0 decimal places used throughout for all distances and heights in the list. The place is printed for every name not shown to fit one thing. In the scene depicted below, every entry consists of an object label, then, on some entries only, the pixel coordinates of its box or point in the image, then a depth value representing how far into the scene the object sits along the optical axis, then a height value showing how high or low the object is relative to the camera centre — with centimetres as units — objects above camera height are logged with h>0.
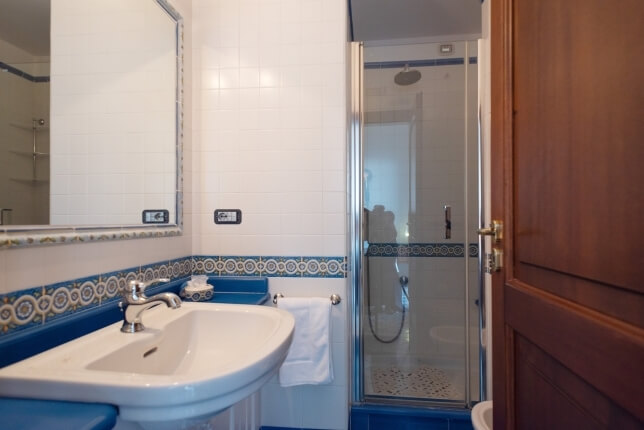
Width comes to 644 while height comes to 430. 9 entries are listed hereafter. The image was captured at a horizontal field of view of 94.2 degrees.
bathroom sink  53 -32
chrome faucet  82 -23
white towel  139 -60
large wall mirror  74 +32
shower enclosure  197 +1
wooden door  43 +1
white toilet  111 -78
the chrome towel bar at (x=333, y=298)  145 -39
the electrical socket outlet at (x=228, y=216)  150 +1
